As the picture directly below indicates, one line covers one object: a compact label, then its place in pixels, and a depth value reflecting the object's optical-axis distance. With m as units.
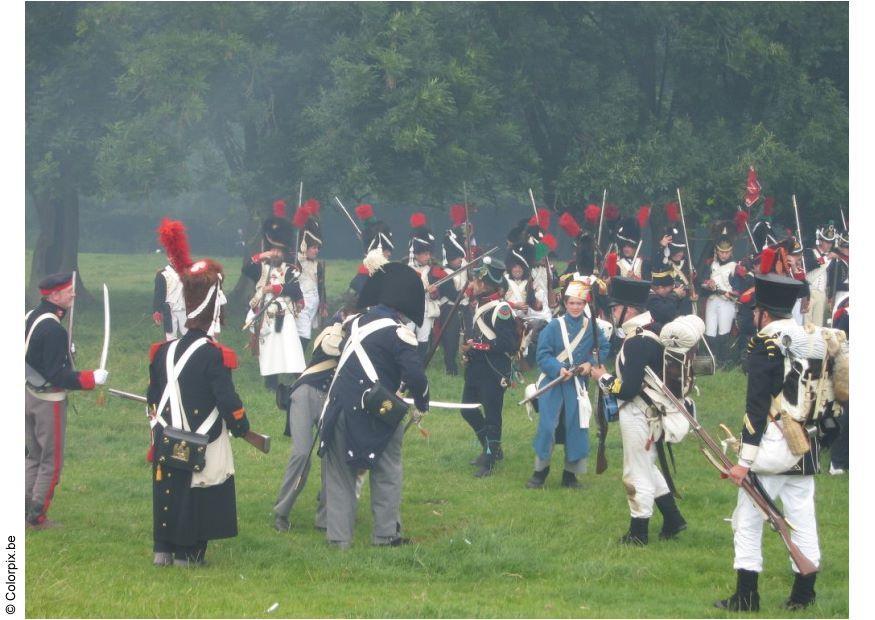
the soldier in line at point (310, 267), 18.81
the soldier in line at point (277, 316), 16.78
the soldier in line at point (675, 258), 19.14
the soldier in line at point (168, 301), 17.08
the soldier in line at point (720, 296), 19.36
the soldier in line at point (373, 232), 19.55
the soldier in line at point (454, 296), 18.84
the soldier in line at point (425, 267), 18.98
